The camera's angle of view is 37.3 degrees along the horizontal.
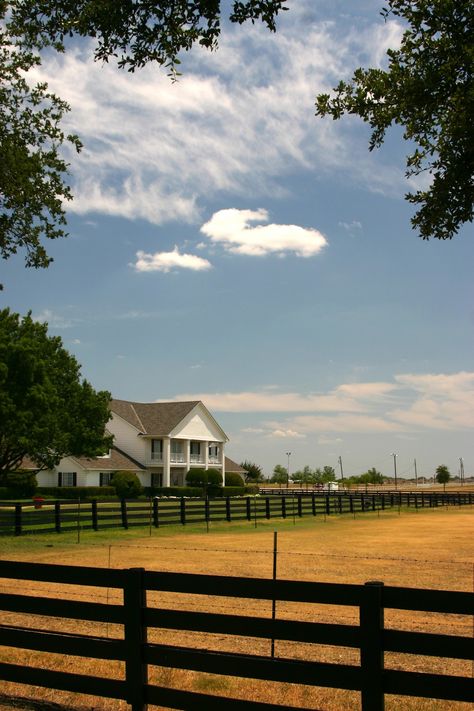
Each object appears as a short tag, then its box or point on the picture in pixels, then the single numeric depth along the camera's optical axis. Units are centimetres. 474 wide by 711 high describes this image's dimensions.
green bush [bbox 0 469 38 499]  5622
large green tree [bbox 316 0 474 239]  961
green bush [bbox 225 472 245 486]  7852
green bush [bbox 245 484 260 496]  7869
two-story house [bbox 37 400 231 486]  7281
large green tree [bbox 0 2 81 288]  1544
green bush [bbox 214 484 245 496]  7288
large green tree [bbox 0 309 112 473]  4509
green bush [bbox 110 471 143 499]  6350
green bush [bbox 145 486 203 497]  6812
